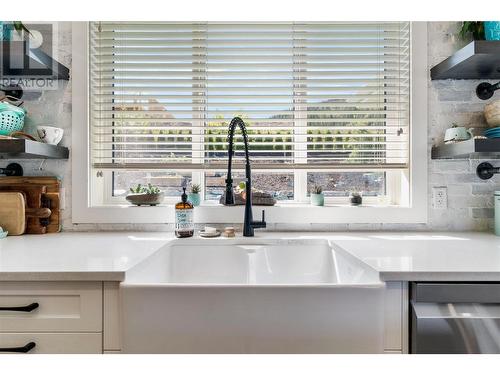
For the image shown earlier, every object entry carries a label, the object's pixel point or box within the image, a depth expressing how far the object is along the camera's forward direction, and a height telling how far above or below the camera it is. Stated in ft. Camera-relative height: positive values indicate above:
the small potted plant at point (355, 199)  6.27 -0.18
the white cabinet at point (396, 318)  3.51 -1.33
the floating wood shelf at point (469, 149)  4.66 +0.60
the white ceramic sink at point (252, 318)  3.44 -1.31
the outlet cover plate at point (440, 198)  6.02 -0.15
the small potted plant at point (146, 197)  6.16 -0.14
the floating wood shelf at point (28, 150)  4.81 +0.60
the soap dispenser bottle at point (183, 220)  5.45 -0.49
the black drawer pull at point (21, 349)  3.48 -1.65
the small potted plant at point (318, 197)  6.25 -0.14
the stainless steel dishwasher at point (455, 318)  3.33 -1.28
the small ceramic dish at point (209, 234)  5.48 -0.73
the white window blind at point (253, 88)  6.16 +1.85
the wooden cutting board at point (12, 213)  5.59 -0.40
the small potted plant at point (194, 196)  6.11 -0.12
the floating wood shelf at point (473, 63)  4.78 +1.96
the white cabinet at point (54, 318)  3.55 -1.35
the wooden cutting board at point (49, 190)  5.89 -0.01
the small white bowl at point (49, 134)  5.65 +0.93
